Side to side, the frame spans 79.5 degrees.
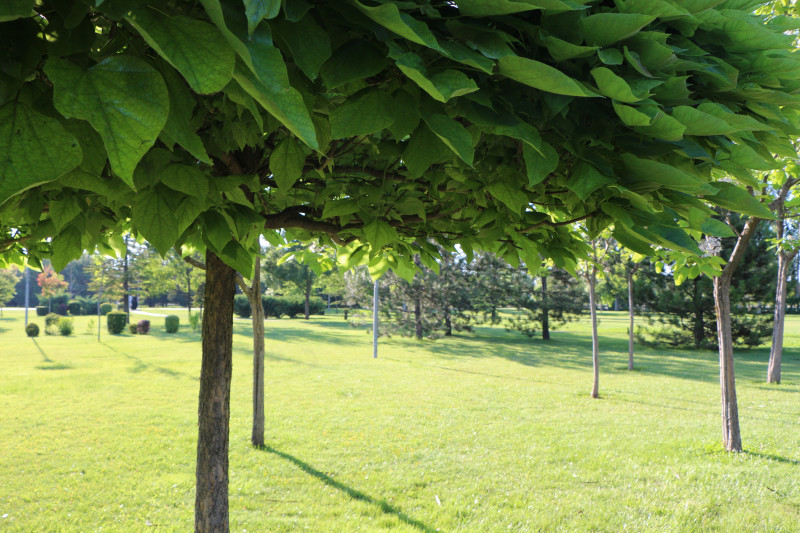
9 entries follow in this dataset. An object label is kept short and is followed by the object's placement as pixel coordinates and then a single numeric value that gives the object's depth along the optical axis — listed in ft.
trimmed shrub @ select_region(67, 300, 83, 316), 194.08
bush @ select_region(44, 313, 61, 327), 89.68
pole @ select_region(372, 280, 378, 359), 61.54
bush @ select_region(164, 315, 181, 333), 95.20
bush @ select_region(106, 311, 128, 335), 90.99
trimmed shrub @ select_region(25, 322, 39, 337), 81.05
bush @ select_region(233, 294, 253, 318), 156.66
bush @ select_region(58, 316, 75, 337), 84.58
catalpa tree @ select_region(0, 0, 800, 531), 2.07
